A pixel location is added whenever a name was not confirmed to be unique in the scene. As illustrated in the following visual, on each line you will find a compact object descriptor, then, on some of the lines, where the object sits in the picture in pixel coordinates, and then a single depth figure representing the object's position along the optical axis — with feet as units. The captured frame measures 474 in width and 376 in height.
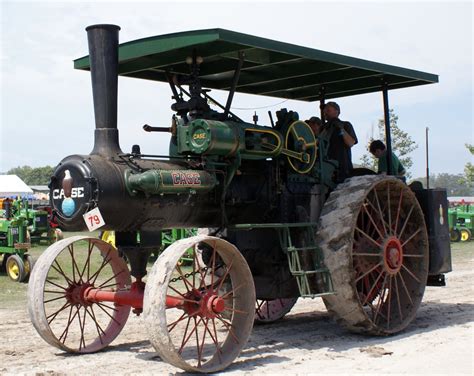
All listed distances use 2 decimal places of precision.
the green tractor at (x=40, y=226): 60.39
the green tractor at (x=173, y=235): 46.64
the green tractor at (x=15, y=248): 43.50
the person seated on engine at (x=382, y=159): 27.07
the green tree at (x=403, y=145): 90.43
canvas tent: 114.52
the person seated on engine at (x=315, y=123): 24.77
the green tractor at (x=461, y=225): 77.30
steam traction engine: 18.70
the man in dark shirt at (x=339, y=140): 25.12
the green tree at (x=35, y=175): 349.82
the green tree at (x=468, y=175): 112.89
